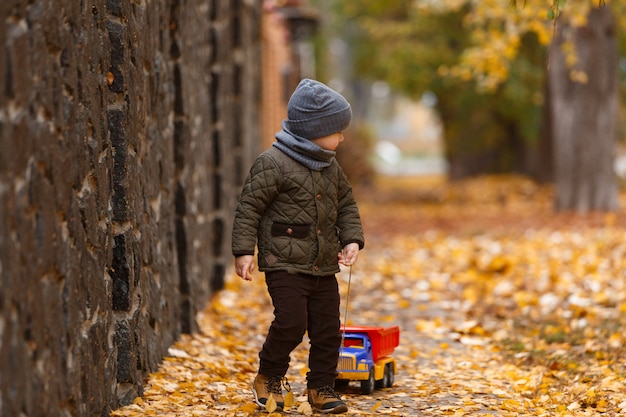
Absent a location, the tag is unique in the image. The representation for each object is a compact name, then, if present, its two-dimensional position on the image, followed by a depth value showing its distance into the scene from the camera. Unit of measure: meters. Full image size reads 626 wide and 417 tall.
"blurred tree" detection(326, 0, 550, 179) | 49.66
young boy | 11.02
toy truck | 12.19
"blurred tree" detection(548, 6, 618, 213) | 35.03
